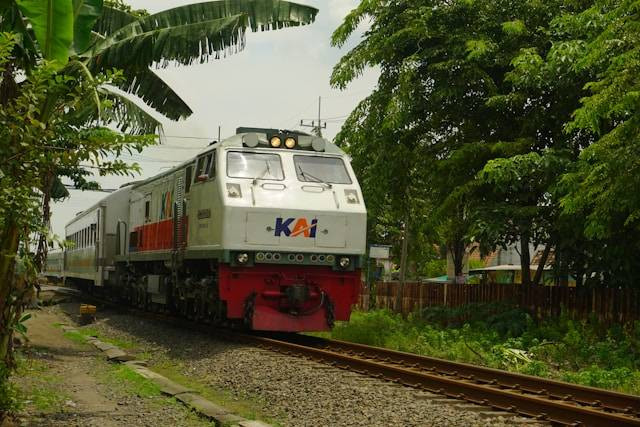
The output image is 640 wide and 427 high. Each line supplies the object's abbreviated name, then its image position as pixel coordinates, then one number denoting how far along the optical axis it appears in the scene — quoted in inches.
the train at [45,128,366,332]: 517.7
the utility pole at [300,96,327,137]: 1780.3
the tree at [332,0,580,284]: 648.4
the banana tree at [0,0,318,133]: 430.3
